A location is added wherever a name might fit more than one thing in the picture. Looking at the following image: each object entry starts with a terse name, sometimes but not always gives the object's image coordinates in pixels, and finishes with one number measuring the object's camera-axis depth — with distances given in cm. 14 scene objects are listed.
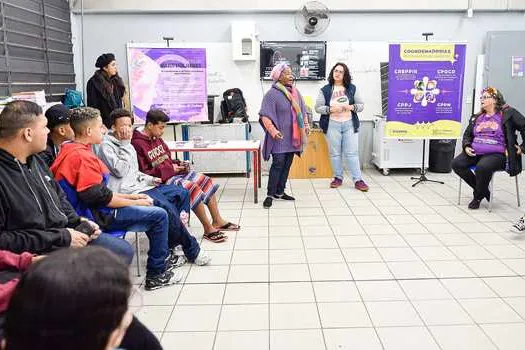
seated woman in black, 418
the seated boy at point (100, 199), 240
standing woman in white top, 520
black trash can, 605
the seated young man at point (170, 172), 332
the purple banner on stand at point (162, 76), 540
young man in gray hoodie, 283
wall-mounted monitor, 599
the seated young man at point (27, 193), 186
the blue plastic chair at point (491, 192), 431
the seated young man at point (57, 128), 262
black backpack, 600
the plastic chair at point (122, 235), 268
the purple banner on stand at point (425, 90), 516
